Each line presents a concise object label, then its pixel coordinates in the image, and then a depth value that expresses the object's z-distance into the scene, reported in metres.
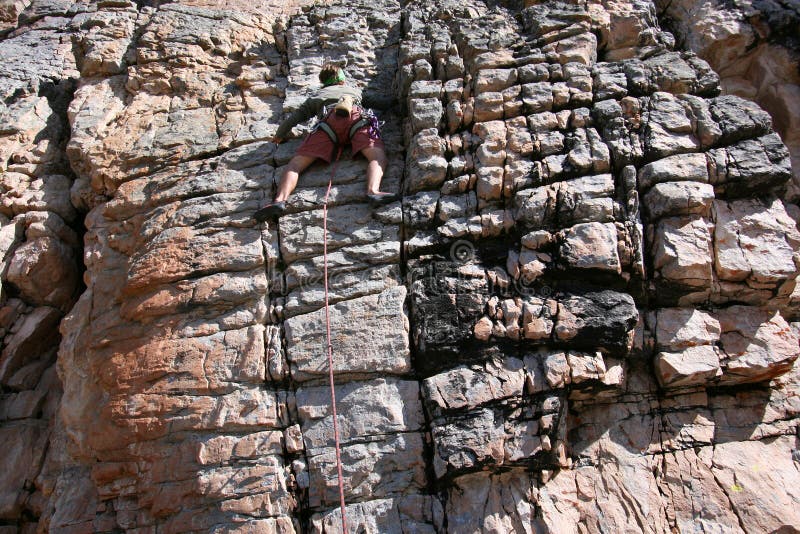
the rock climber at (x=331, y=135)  5.80
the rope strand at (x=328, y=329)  4.42
